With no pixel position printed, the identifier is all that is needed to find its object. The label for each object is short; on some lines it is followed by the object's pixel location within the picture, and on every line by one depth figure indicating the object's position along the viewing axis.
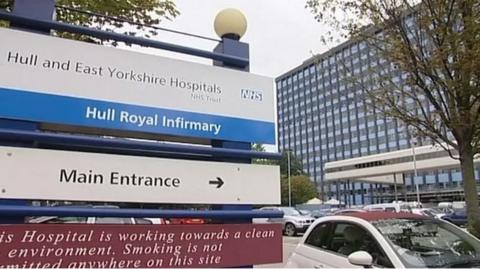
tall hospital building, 66.44
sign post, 3.04
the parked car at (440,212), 32.17
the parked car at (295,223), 22.39
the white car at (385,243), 4.38
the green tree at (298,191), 77.88
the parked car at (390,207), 27.92
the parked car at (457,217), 28.35
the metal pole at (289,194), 71.50
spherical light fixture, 4.25
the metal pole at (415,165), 56.88
